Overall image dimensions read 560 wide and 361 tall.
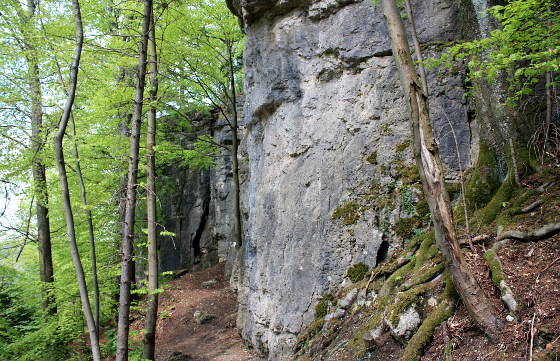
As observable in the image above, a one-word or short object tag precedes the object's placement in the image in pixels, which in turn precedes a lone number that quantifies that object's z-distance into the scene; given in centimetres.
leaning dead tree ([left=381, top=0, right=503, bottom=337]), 357
